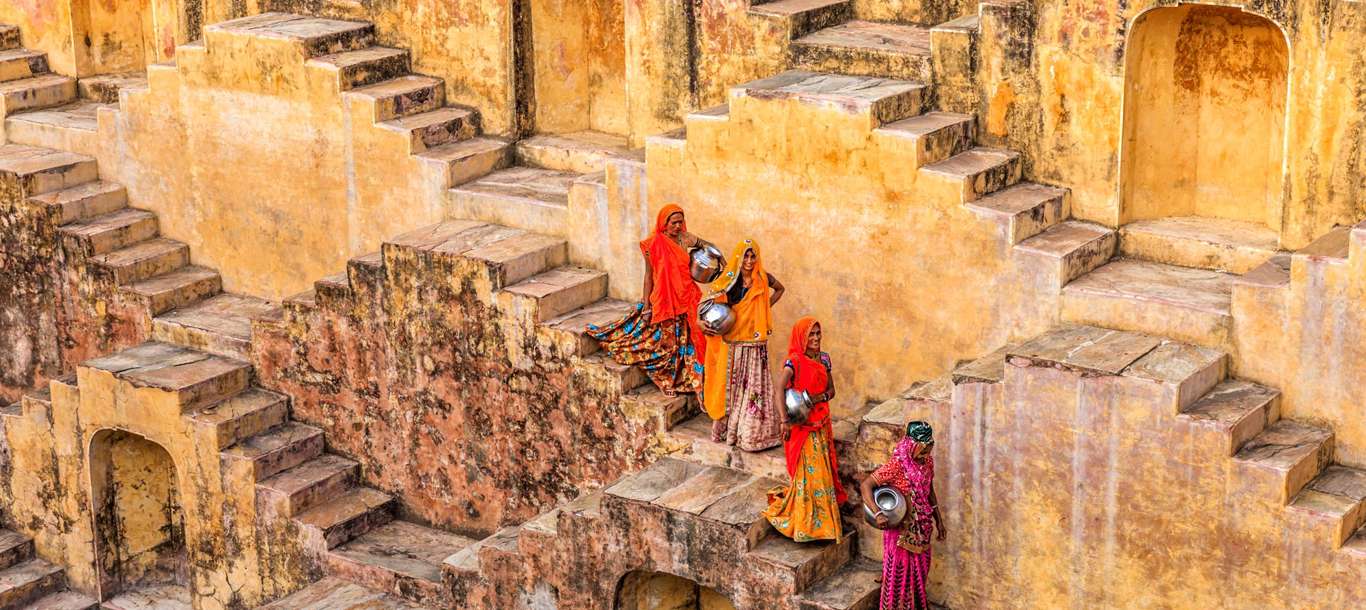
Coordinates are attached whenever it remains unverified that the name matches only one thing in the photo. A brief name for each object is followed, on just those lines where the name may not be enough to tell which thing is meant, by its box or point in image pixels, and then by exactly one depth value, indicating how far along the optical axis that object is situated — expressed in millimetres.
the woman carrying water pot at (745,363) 12289
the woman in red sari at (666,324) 12992
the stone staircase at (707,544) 11688
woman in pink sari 11234
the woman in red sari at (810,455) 11648
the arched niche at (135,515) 15875
